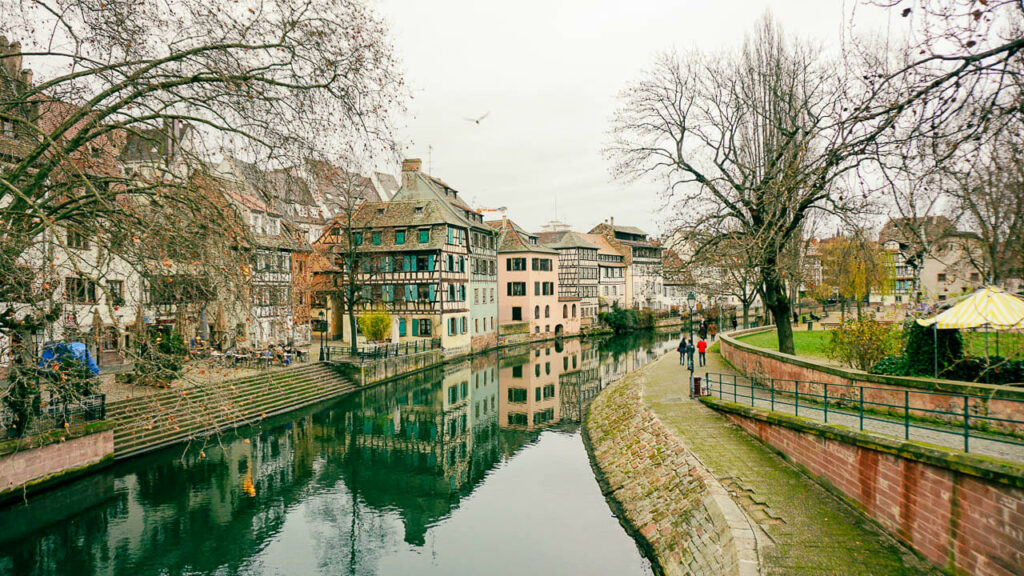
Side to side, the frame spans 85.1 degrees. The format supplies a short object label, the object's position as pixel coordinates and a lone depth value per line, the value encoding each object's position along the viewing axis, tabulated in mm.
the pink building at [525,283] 51875
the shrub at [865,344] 15898
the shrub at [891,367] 13280
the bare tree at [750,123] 19266
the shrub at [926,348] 12703
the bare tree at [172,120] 7633
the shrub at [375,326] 36719
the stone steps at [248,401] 17812
